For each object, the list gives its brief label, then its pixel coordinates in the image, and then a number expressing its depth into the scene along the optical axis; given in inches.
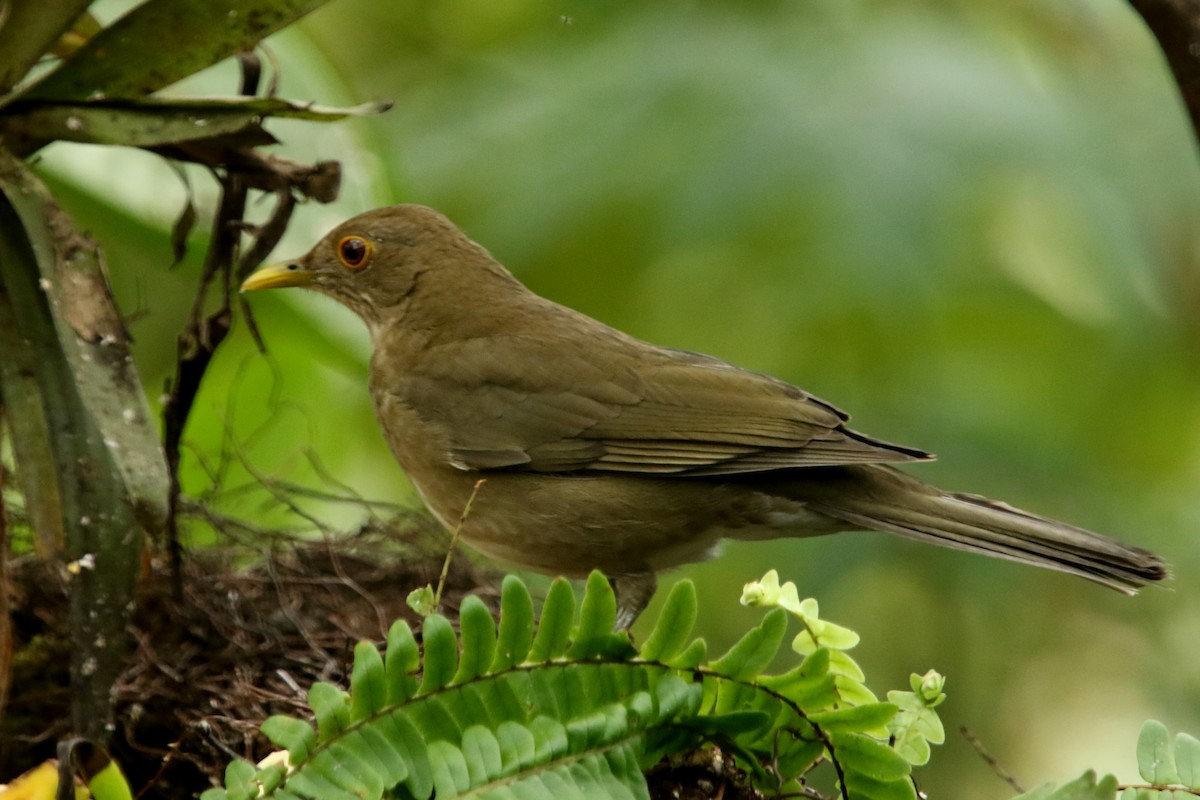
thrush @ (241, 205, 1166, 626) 313.0
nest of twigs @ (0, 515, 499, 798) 260.8
